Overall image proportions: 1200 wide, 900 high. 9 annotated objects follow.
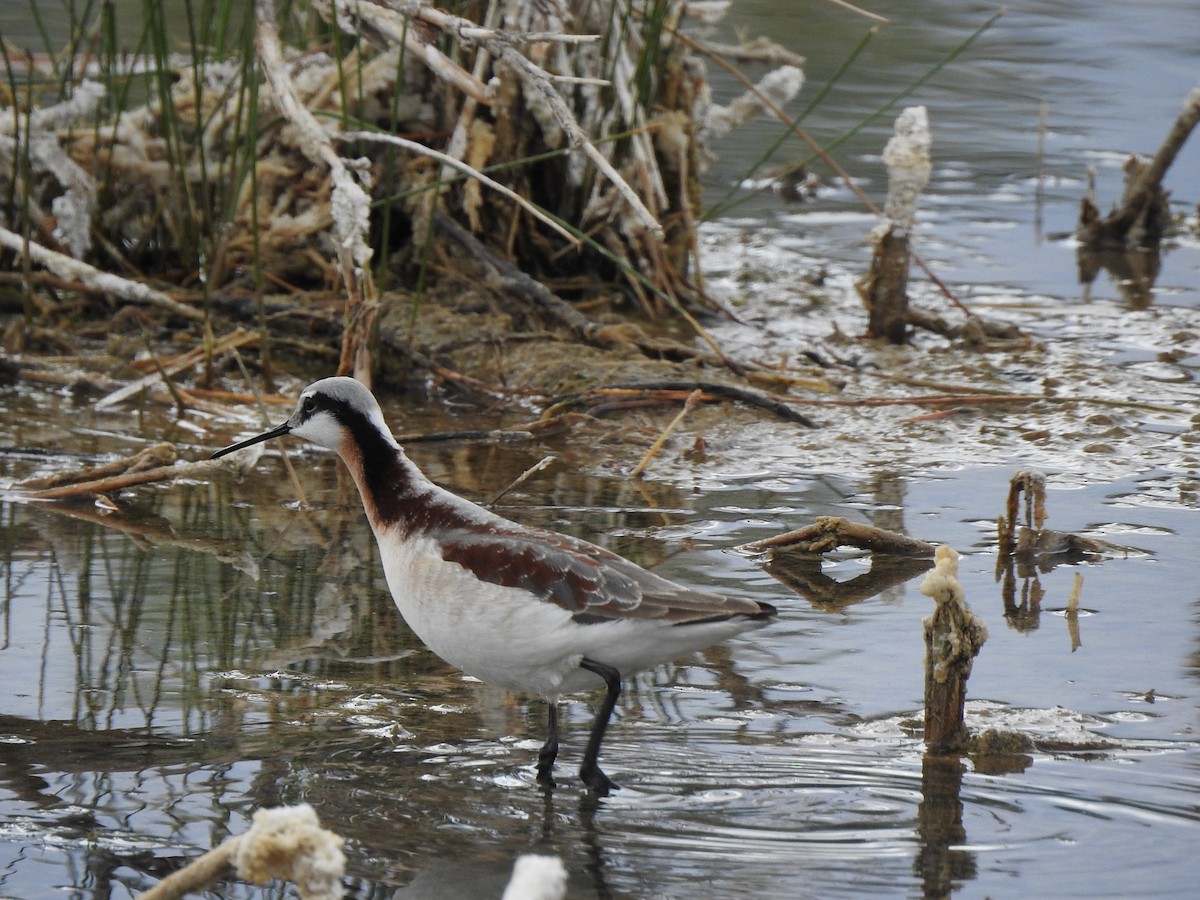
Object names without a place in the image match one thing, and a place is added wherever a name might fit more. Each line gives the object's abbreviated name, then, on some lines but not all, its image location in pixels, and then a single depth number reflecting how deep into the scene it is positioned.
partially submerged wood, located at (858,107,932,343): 14.29
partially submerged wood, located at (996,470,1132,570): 10.37
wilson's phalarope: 7.54
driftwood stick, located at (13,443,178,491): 11.66
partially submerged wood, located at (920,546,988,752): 7.36
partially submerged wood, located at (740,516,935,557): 10.37
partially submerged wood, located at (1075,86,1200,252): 19.45
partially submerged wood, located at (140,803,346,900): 4.78
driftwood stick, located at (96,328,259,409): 13.52
